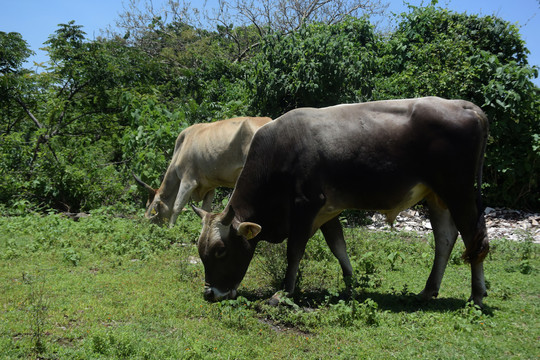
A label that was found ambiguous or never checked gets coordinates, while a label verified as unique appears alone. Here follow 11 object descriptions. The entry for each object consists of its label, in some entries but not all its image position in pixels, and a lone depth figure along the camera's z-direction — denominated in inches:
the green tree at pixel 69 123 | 522.9
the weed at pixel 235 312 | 204.5
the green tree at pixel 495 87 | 456.8
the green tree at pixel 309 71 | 469.1
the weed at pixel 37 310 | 170.2
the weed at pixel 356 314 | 207.8
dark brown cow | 219.8
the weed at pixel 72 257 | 297.3
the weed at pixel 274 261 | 266.5
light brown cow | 379.6
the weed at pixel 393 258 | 301.3
